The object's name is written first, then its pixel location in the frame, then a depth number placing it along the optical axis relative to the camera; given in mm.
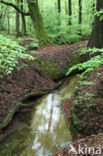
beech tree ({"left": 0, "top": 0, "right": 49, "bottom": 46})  12875
